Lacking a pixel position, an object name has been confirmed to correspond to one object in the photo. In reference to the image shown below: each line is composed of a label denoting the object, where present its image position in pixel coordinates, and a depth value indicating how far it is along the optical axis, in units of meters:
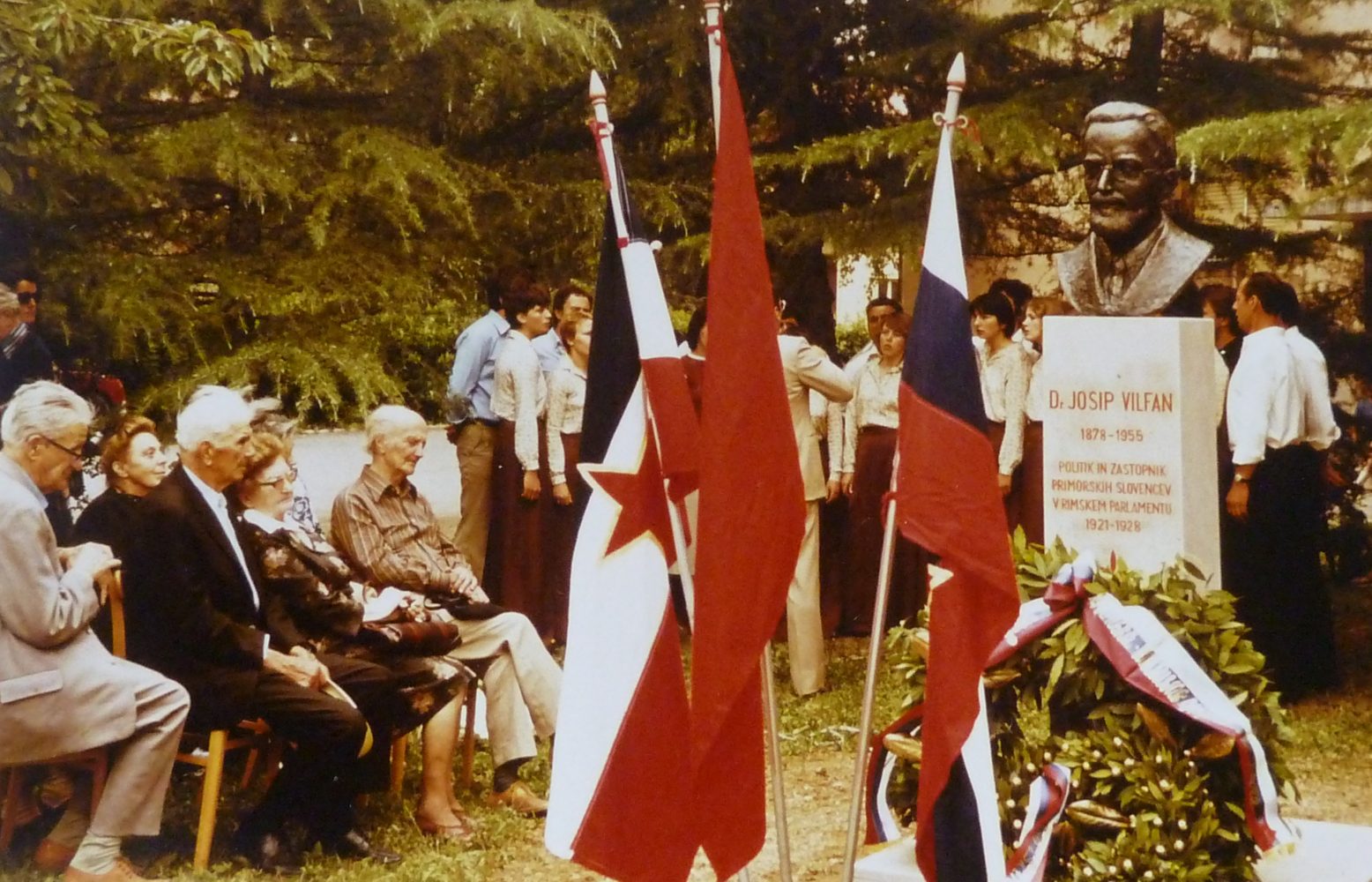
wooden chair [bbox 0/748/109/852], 4.96
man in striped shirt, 5.81
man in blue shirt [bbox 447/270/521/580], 8.20
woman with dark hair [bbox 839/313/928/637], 8.22
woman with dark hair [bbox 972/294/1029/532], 7.87
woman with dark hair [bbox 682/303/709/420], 6.73
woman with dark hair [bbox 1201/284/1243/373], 8.00
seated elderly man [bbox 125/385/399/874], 5.01
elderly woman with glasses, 5.43
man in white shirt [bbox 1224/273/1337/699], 7.29
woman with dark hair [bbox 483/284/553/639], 8.00
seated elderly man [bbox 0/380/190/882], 4.72
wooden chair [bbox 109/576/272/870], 5.08
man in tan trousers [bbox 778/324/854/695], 7.32
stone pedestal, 4.98
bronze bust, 5.43
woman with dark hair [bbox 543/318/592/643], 7.96
